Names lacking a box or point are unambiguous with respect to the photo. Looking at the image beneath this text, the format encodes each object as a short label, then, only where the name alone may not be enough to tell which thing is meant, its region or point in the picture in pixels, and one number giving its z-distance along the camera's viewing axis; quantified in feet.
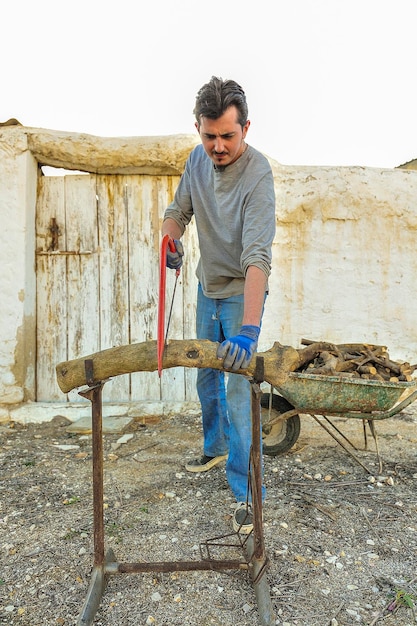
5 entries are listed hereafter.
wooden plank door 15.20
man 6.82
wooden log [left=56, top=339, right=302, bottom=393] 5.80
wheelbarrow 9.48
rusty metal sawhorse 5.95
